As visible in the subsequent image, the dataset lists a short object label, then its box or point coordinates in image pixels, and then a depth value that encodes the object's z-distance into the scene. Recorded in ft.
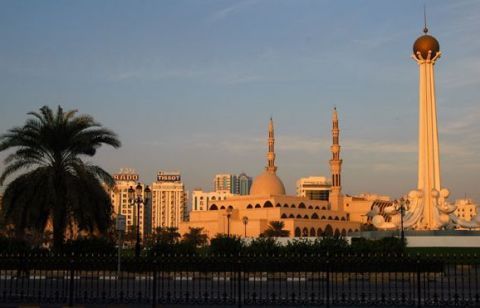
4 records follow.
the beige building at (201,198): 543.31
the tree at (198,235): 246.92
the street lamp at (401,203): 155.29
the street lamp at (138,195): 97.65
